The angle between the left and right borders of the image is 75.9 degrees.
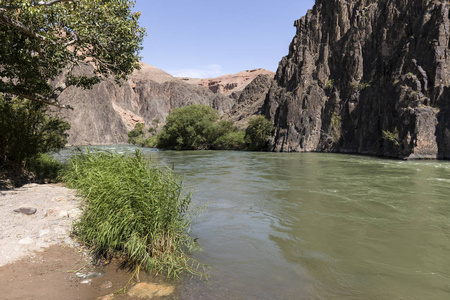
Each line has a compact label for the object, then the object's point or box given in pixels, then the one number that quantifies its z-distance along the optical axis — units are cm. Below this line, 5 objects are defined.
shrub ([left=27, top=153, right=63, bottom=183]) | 1564
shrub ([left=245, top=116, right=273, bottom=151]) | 7288
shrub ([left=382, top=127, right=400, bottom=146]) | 4875
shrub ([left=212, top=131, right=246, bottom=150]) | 7494
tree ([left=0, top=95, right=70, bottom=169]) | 1361
